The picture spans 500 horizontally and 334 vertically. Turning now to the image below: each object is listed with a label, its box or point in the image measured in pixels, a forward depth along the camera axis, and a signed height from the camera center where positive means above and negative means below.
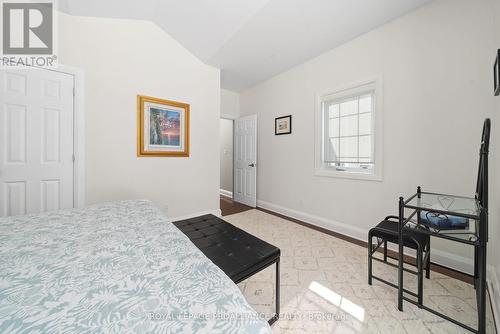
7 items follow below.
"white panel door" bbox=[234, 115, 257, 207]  4.25 +0.12
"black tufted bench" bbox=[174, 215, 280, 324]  1.18 -0.57
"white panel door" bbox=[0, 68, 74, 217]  2.03 +0.25
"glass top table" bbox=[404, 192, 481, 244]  1.20 -0.32
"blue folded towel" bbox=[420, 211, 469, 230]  1.28 -0.35
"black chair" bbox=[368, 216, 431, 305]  1.39 -0.57
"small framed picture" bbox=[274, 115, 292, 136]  3.56 +0.75
